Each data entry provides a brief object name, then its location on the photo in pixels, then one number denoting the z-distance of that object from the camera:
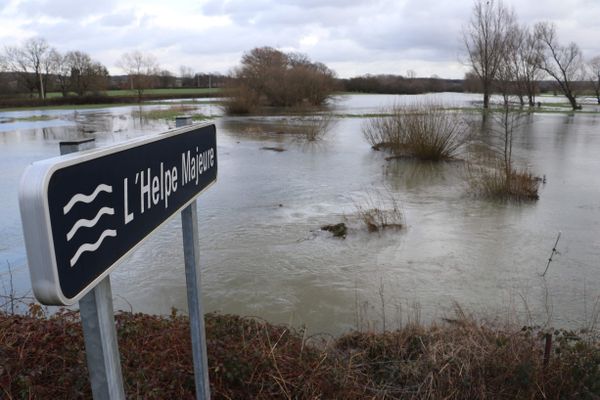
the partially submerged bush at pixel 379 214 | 8.63
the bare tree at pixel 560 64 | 46.41
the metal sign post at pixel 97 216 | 0.88
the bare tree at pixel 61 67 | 69.56
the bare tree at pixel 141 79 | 70.88
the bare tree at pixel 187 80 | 106.93
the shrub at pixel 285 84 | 44.88
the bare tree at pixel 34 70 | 67.38
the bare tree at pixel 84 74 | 66.62
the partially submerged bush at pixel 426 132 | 15.14
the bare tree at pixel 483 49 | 33.16
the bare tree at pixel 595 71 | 49.28
